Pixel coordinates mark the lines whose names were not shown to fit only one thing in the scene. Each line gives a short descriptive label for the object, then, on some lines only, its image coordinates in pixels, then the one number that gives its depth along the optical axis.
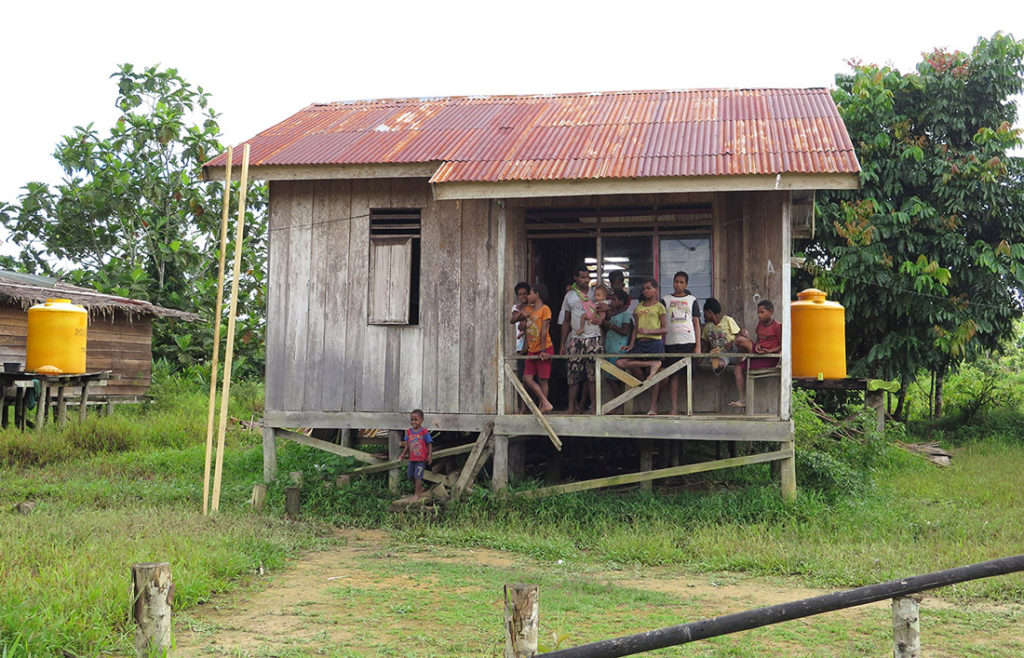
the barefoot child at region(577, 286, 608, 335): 10.01
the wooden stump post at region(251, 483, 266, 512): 10.21
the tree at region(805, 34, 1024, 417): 15.96
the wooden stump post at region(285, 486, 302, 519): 10.18
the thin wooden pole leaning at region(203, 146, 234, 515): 9.20
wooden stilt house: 9.93
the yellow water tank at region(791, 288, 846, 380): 10.85
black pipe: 3.41
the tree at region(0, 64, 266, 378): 23.39
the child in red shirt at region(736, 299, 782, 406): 9.99
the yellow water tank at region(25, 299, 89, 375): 13.03
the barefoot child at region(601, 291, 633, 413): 10.20
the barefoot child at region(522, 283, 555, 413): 10.16
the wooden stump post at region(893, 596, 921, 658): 4.01
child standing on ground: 10.26
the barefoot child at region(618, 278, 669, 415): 9.84
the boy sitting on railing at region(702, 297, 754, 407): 9.88
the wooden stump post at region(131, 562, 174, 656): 4.54
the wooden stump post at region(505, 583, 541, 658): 3.76
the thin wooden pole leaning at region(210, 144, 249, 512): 9.12
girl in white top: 9.91
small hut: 17.34
